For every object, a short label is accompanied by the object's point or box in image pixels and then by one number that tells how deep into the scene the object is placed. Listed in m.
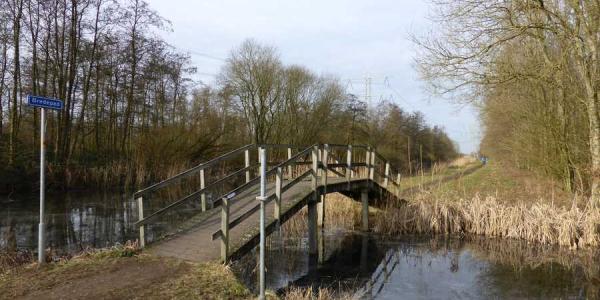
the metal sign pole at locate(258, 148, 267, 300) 5.24
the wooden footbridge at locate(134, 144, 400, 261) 7.13
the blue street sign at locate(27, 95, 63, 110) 6.58
